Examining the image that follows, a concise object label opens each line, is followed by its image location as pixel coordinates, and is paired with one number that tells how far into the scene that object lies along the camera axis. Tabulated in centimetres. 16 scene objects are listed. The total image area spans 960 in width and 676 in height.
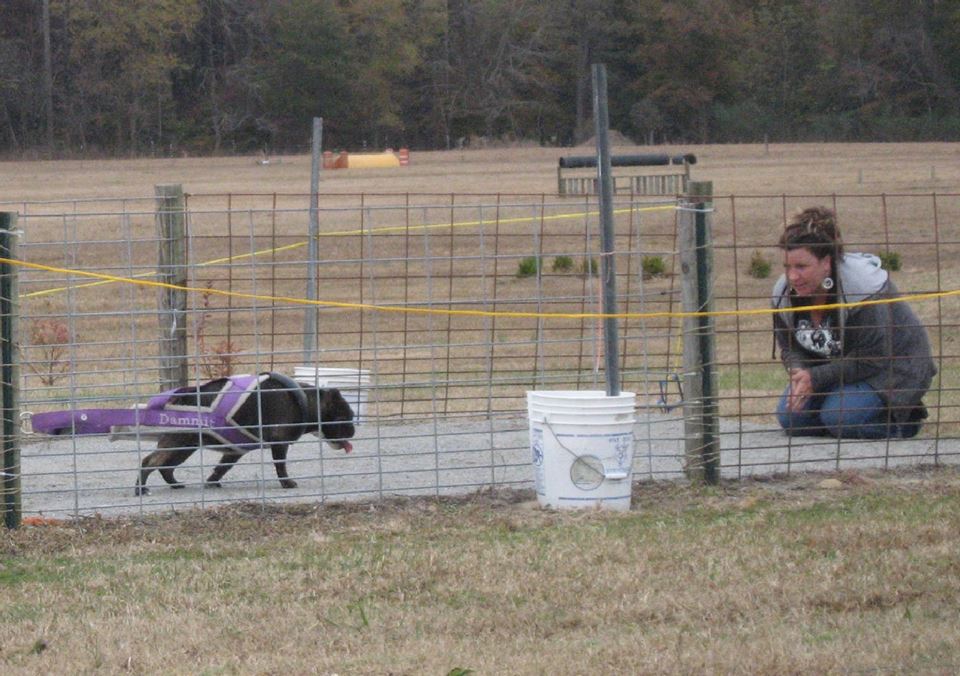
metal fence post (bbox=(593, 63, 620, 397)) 1290
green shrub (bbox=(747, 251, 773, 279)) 4158
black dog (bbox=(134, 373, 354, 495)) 1491
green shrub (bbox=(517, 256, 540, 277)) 3981
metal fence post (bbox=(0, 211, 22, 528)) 1312
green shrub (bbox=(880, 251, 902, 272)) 4028
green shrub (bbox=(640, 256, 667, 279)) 3691
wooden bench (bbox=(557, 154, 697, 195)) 2309
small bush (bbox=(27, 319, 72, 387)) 2691
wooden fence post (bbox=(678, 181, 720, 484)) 1457
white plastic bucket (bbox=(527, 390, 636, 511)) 1343
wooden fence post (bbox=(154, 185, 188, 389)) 1866
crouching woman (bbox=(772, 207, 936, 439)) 1623
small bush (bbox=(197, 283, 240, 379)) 2100
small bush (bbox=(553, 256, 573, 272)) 4003
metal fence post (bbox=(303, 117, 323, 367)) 1789
